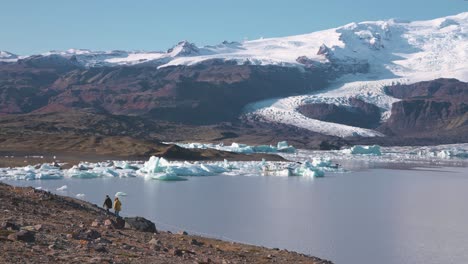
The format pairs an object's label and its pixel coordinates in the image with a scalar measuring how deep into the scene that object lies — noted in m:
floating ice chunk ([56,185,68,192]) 50.44
